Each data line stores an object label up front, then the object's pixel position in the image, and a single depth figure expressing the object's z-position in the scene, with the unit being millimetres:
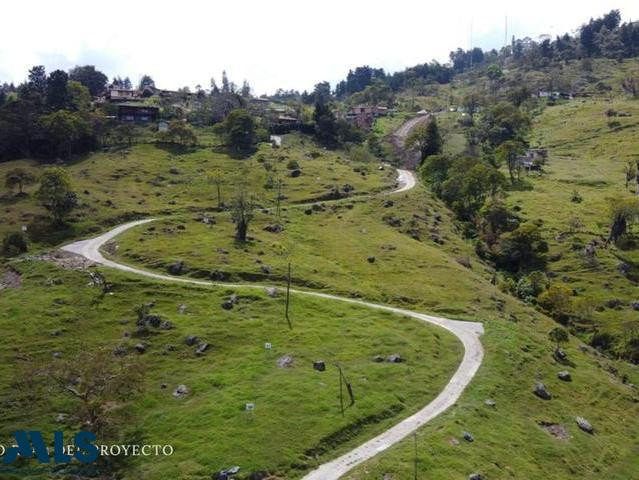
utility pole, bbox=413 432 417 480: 58506
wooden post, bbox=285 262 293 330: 93375
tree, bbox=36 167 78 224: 132500
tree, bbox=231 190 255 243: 129250
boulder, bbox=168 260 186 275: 109688
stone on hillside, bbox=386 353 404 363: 83750
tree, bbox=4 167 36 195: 153250
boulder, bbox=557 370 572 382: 88431
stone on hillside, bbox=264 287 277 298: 102688
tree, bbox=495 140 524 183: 197750
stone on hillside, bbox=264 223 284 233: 140375
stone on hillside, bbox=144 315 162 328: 90188
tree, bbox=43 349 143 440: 66625
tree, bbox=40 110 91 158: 184750
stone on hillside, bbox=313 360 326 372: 79500
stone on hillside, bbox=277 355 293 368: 81062
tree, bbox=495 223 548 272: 144500
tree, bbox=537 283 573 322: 117875
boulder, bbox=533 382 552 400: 81812
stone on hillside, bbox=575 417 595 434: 77188
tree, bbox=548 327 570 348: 100250
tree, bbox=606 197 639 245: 146600
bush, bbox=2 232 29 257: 116312
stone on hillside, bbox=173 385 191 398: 74631
